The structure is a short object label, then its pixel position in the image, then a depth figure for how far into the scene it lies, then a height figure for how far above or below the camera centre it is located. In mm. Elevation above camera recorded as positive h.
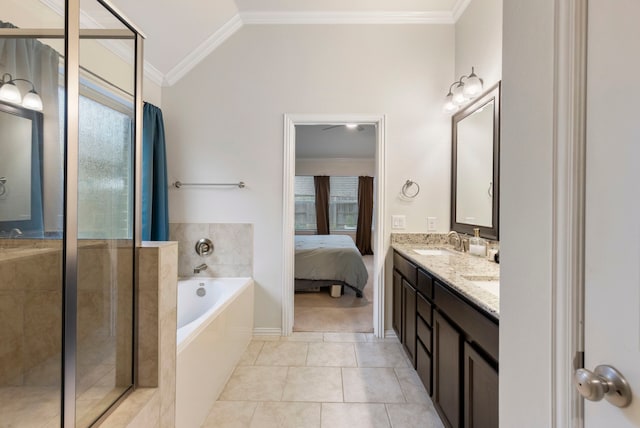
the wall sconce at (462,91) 2137 +987
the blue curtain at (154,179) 2338 +285
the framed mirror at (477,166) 1961 +387
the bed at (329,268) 3756 -755
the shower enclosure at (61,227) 918 -60
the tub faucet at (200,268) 2572 -521
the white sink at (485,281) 1459 -359
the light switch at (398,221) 2625 -70
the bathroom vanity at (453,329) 1066 -580
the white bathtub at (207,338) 1447 -843
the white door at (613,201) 453 +24
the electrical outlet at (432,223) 2637 -88
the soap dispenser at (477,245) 1989 -226
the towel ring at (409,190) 2621 +223
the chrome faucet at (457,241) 2332 -231
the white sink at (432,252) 2179 -314
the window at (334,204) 7141 +233
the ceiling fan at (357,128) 4704 +1521
